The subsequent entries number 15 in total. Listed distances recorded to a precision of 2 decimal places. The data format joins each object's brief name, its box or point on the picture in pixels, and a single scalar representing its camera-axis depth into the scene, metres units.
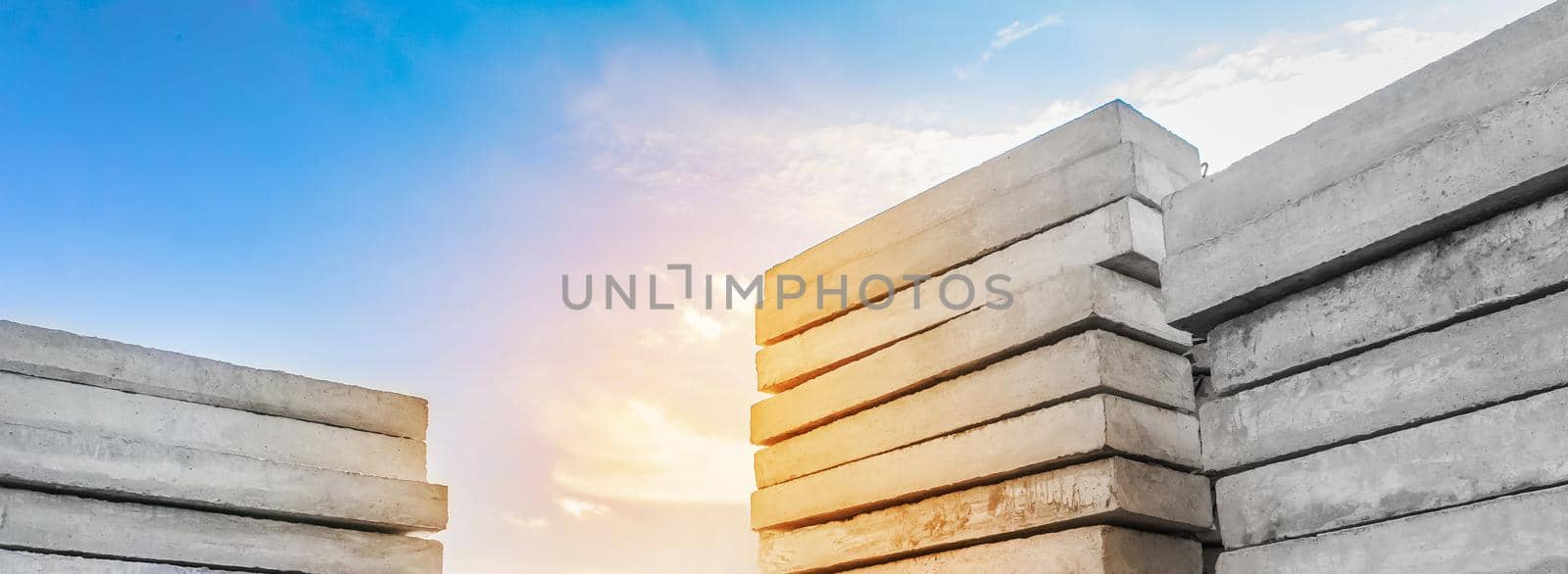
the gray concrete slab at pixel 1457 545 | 2.83
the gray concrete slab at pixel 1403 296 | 2.98
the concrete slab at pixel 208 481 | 4.92
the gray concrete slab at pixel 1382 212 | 2.95
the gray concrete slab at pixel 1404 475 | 2.90
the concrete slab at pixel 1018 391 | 4.11
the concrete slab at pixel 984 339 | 4.17
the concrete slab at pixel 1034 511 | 3.98
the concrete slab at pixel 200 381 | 5.14
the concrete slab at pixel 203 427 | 5.07
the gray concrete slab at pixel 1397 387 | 2.95
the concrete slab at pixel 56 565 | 4.77
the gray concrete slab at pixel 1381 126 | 3.10
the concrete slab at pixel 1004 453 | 4.04
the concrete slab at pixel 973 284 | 4.18
